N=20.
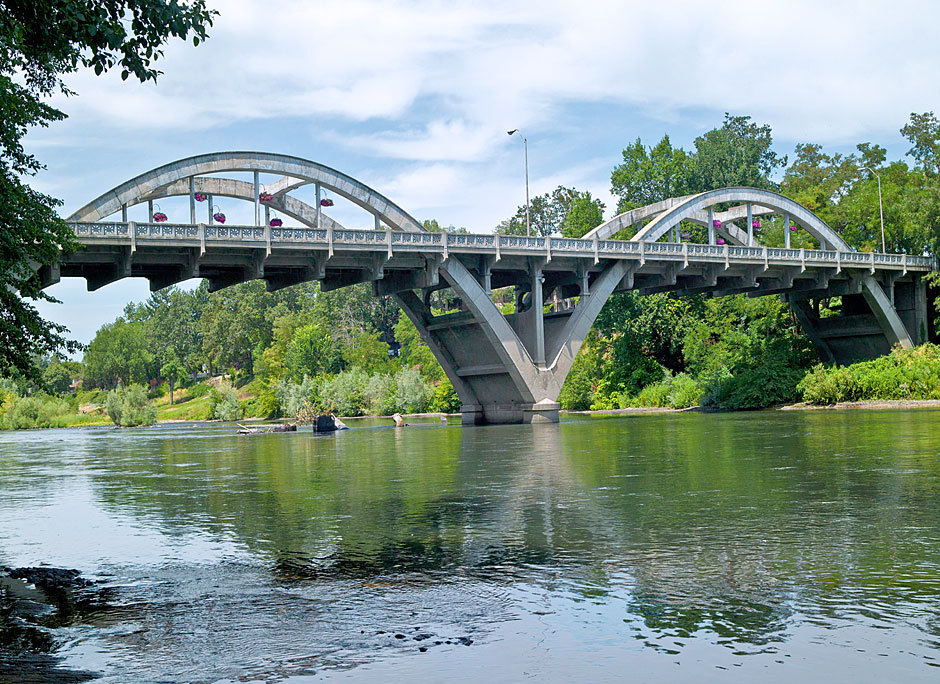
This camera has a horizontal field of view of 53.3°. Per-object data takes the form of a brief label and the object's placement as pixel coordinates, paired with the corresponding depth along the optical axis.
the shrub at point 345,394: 92.81
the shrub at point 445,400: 86.25
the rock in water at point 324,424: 53.22
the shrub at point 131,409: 86.31
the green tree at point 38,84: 10.16
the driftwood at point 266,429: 55.03
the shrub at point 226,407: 102.88
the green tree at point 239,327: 138.12
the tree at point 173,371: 145.46
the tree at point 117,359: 149.75
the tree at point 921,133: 116.12
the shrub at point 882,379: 58.47
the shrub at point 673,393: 69.81
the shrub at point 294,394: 89.38
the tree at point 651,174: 92.69
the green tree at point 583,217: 95.44
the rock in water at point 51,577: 10.75
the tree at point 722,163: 92.12
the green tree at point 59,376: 148.09
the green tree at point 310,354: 111.50
